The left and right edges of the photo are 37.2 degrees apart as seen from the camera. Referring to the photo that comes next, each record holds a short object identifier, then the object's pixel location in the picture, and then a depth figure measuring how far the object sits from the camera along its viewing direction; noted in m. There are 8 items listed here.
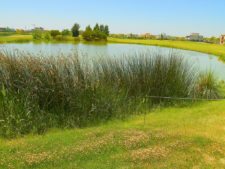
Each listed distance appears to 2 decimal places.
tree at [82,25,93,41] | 52.73
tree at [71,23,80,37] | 58.29
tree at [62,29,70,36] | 58.50
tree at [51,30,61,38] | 55.09
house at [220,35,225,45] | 57.72
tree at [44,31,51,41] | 49.19
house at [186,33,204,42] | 81.91
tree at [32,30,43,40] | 45.19
